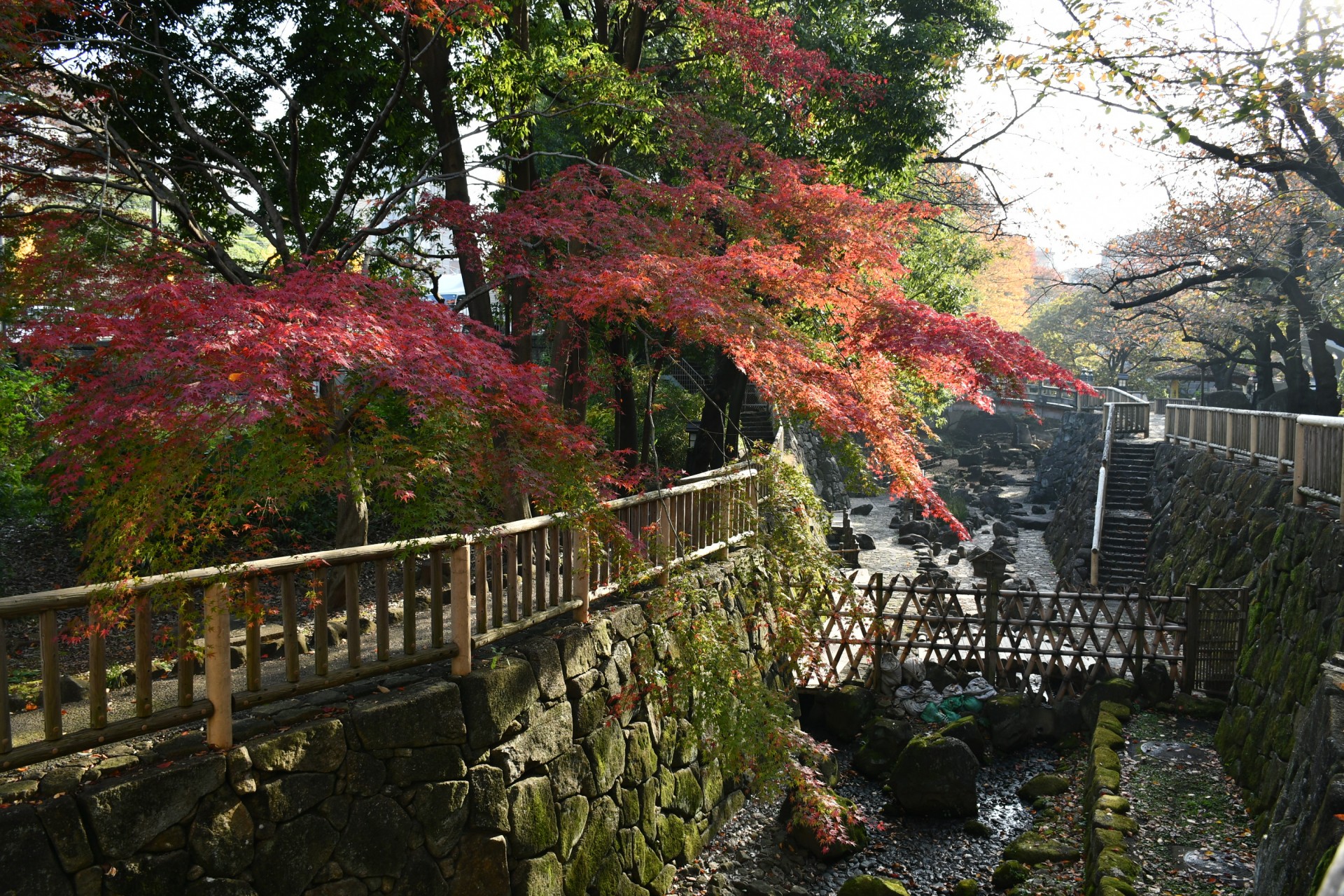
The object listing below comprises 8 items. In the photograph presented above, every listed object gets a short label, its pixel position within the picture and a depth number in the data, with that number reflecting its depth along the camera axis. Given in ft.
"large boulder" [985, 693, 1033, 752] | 36.94
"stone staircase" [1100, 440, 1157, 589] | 63.41
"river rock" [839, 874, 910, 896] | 24.21
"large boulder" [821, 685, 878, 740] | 37.96
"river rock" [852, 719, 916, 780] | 34.58
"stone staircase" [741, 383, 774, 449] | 73.46
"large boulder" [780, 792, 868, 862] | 25.59
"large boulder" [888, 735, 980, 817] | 31.17
